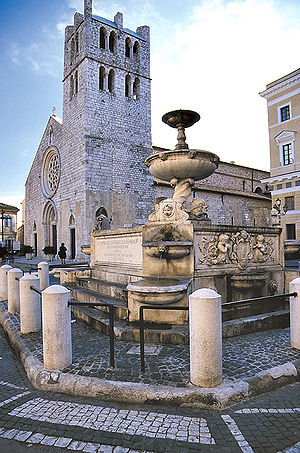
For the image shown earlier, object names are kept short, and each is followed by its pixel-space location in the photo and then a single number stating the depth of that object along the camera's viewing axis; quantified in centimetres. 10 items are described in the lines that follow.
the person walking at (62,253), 2248
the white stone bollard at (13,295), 712
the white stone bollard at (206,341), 319
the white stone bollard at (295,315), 426
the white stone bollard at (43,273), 1020
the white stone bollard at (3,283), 889
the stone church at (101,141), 2545
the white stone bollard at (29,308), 545
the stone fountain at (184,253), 495
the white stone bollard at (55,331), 377
